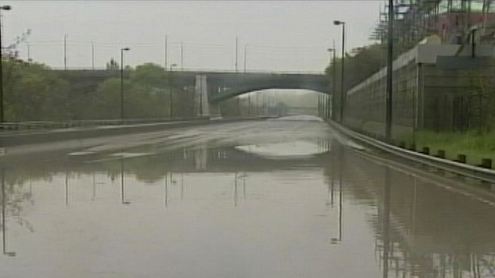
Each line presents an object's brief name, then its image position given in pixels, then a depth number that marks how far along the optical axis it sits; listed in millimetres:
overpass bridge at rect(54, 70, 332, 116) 120500
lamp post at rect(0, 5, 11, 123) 50931
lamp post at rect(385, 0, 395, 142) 35969
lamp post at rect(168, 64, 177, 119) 120438
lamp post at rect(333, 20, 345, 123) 74562
